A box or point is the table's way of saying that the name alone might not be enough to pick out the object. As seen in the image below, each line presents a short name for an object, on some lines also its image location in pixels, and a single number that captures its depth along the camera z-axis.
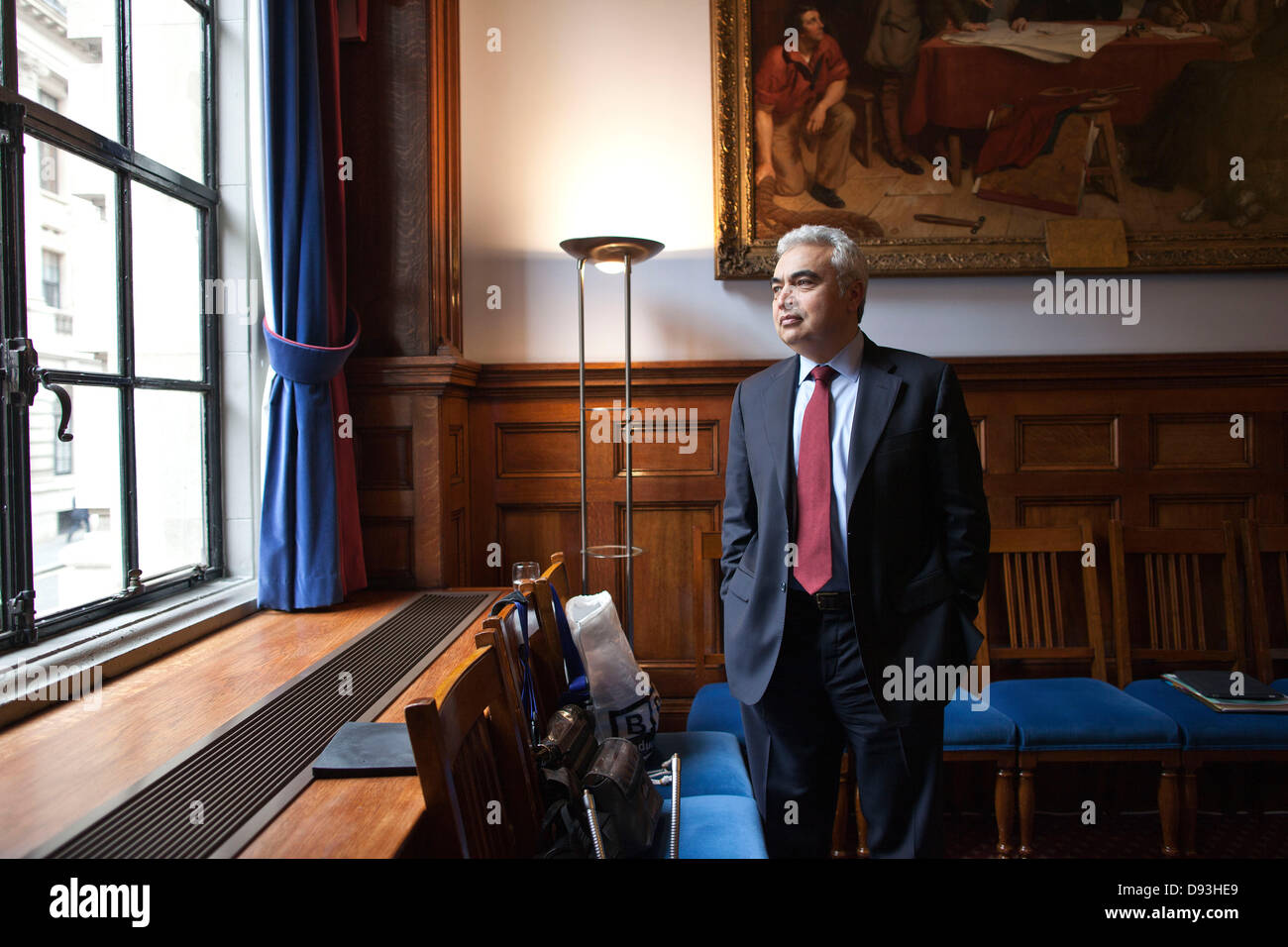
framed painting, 3.51
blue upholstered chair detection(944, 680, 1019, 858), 2.75
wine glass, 2.57
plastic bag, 2.30
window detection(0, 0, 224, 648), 1.99
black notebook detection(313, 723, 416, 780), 1.54
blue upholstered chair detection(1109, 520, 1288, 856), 3.28
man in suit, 2.02
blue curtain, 2.78
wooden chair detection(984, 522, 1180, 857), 2.76
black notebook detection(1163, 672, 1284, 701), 2.88
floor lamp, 3.09
